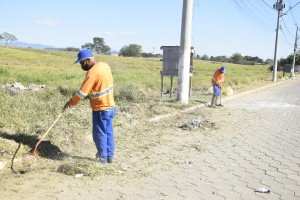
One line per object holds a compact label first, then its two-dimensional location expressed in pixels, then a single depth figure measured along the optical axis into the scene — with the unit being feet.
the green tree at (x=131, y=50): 393.97
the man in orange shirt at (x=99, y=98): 16.99
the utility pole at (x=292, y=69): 142.02
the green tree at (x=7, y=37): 441.27
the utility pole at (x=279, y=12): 106.32
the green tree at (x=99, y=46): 398.62
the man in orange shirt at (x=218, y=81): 39.88
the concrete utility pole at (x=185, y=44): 38.68
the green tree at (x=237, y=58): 377.30
